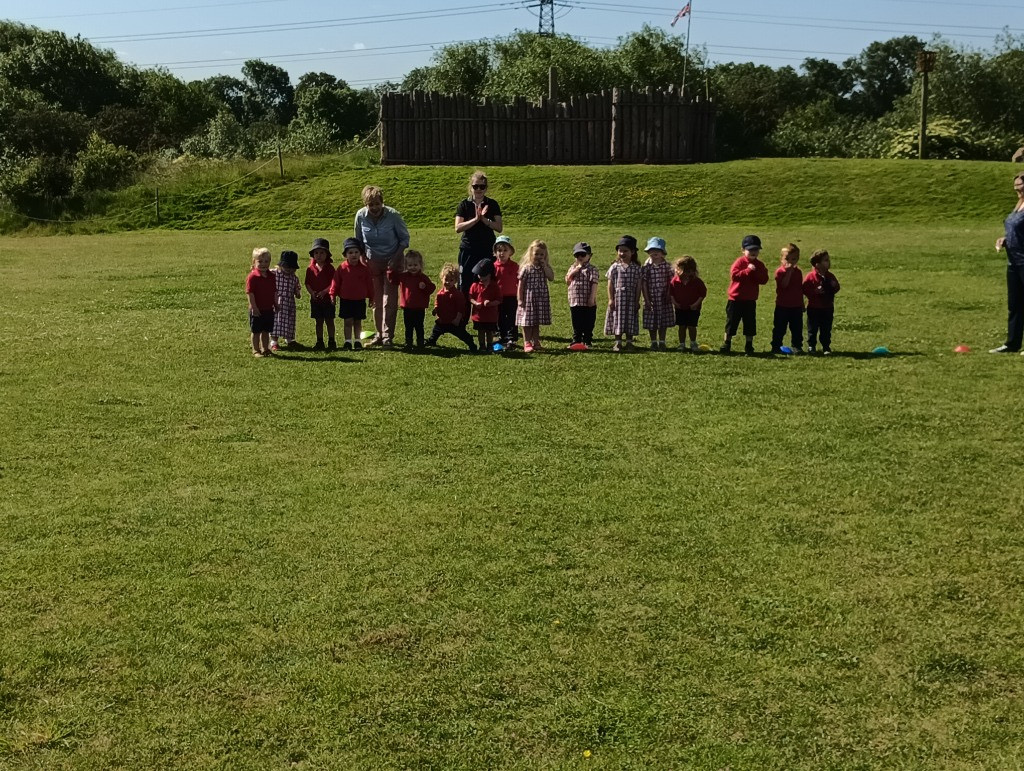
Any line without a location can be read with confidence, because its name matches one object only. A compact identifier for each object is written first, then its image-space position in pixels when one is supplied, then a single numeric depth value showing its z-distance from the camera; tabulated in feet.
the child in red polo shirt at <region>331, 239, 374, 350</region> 39.14
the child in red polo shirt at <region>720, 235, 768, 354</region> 36.86
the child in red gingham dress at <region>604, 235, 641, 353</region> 38.60
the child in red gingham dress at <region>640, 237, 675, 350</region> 38.63
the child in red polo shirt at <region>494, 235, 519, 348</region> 39.17
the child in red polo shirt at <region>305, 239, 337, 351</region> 39.86
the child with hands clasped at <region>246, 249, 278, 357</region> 37.81
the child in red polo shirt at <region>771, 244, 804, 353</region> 37.17
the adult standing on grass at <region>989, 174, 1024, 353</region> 36.73
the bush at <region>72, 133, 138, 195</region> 119.14
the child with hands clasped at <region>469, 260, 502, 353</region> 37.88
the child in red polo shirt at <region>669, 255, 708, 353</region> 37.78
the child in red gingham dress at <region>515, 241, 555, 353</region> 38.34
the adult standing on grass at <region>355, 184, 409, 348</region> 39.86
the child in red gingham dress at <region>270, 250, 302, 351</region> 39.60
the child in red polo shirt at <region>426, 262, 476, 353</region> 38.81
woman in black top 38.01
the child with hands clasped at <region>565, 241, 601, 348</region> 38.81
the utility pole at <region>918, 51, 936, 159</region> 115.92
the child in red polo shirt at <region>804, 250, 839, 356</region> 37.22
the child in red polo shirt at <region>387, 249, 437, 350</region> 38.96
